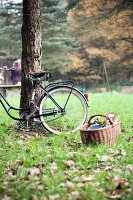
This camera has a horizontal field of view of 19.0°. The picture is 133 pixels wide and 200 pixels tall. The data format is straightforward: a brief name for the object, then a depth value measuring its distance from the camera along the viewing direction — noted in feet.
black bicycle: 21.91
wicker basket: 18.62
